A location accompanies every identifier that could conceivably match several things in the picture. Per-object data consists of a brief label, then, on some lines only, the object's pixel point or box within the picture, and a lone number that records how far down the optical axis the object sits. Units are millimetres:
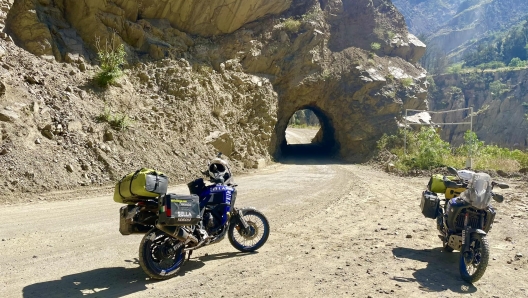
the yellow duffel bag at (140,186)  4793
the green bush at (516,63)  80500
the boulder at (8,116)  10820
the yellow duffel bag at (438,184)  6695
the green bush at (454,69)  83875
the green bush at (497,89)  70656
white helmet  6023
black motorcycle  5145
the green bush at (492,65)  85431
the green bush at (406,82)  25766
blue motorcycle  4914
